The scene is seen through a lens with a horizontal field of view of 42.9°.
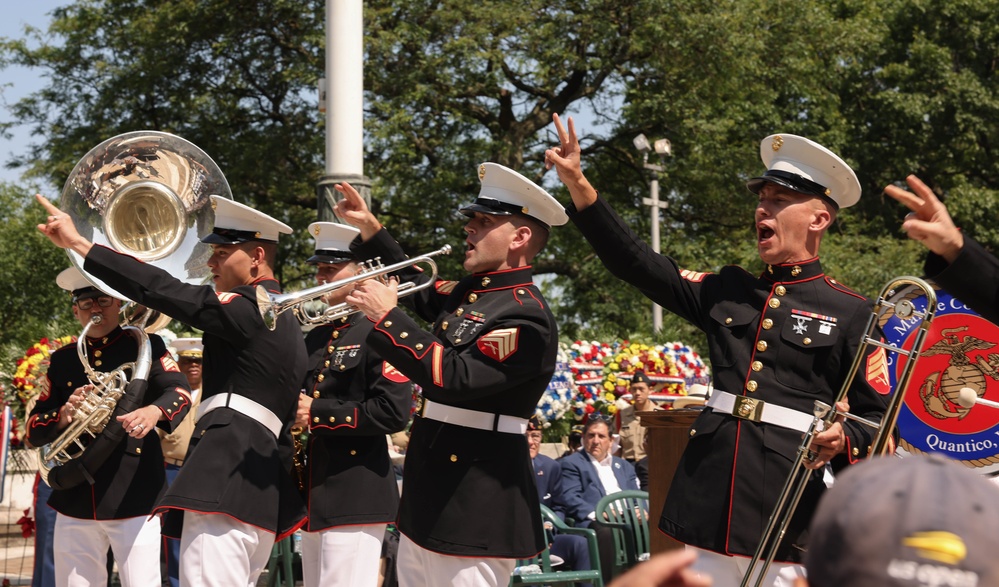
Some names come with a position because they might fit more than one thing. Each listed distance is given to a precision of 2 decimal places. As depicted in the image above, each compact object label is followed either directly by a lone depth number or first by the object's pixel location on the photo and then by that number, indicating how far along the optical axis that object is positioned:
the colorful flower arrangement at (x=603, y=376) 13.27
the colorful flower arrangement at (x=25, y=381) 10.19
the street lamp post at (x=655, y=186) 19.98
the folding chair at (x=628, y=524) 8.65
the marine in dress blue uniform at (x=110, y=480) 6.48
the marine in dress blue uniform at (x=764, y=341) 4.07
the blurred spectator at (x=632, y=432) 12.36
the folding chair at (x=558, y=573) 7.79
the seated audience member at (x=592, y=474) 9.98
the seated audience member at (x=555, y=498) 9.05
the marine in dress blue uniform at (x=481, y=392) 4.54
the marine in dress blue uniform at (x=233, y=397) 5.07
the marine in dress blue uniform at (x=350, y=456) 5.75
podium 5.81
